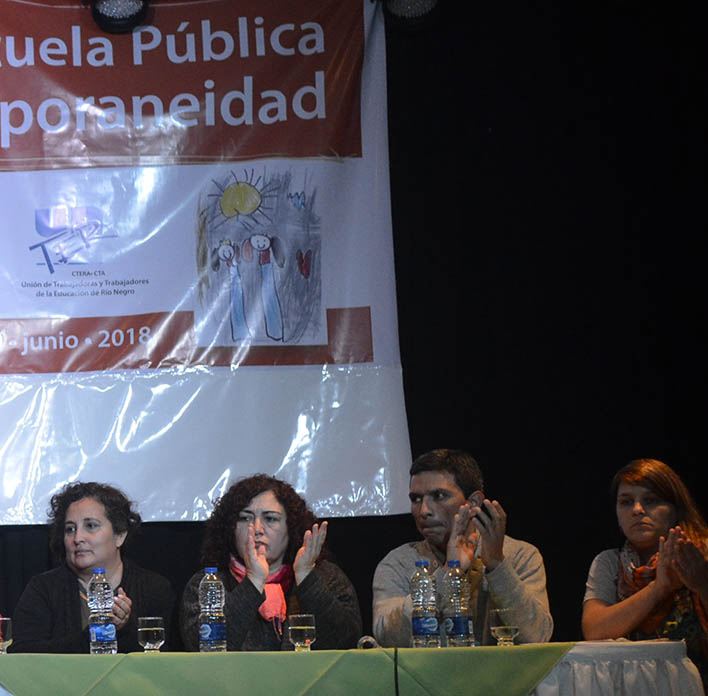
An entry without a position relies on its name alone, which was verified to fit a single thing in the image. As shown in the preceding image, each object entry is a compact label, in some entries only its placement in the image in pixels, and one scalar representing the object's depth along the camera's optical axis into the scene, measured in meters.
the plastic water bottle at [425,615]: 5.05
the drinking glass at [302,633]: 4.98
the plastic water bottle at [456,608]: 5.09
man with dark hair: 5.64
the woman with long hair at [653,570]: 5.61
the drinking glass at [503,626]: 5.06
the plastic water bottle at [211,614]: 5.30
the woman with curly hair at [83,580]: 5.96
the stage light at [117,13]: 7.64
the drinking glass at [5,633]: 5.14
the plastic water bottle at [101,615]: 5.08
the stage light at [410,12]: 7.71
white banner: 7.46
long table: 4.48
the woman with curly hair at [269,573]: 5.82
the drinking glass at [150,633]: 5.04
